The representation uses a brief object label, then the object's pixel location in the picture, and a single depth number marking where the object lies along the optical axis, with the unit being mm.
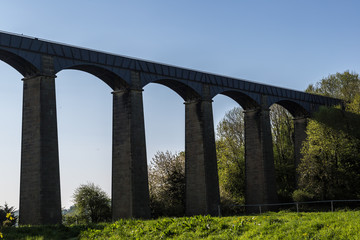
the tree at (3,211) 62872
